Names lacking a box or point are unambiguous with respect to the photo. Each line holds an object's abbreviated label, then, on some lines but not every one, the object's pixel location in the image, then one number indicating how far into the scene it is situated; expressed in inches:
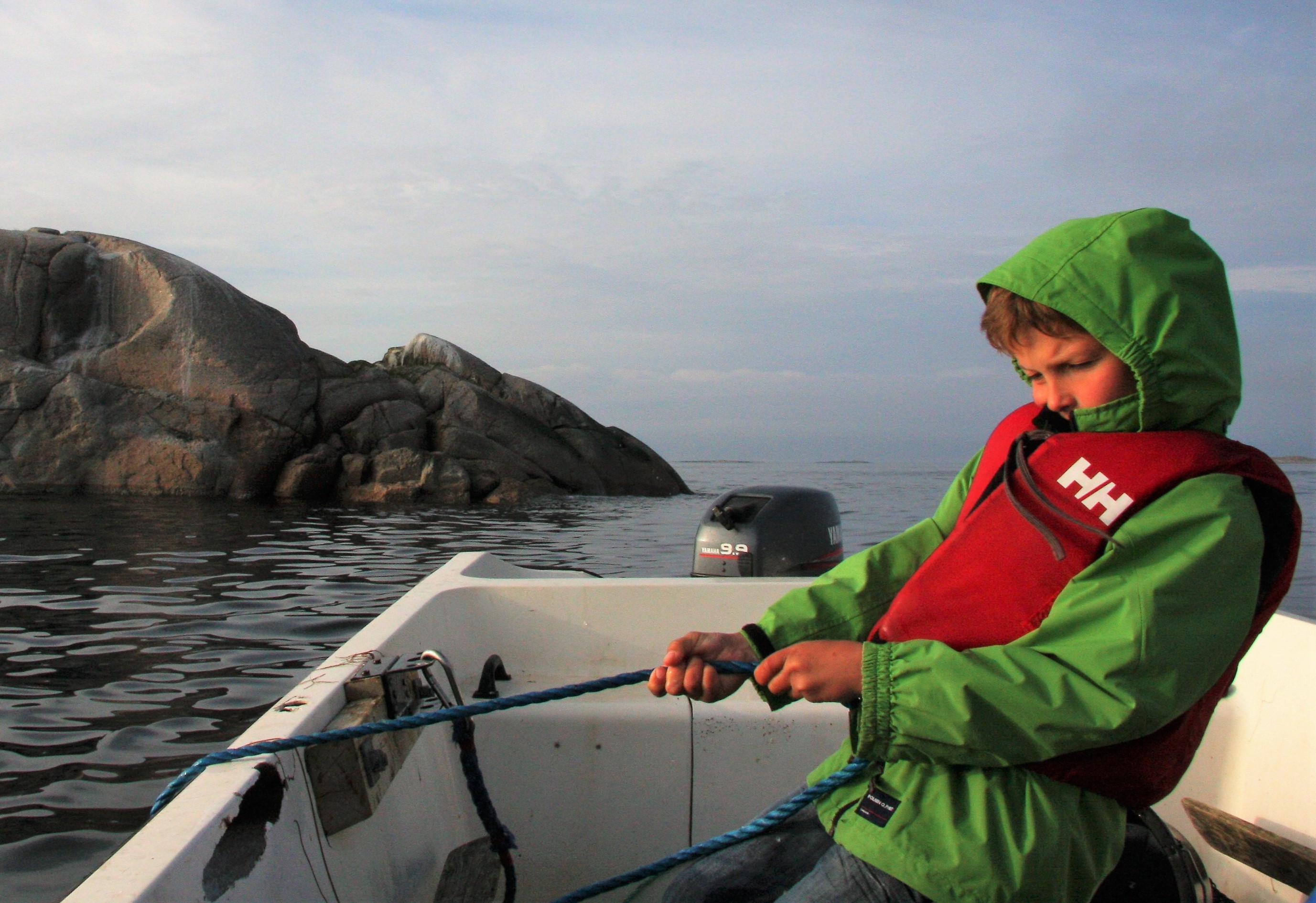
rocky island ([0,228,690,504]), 581.0
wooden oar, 78.1
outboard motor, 159.8
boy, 48.5
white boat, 72.5
